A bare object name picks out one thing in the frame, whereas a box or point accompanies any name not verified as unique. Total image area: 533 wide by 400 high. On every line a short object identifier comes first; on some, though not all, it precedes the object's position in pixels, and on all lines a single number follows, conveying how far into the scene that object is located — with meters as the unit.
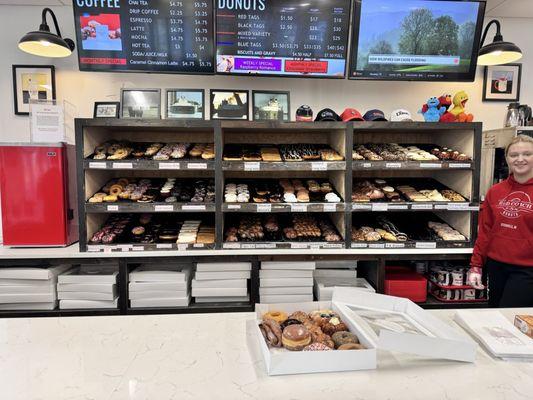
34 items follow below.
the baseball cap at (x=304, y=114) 3.10
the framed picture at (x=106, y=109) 3.30
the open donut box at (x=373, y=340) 1.11
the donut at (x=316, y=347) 1.15
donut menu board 3.02
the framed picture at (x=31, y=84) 3.45
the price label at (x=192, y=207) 2.92
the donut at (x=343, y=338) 1.21
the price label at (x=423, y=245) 3.04
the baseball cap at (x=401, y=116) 3.09
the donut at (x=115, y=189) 3.06
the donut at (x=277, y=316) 1.36
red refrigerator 2.88
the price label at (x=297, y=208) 2.96
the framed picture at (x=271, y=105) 3.46
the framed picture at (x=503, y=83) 3.74
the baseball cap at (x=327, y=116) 3.05
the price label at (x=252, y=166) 2.91
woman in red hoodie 2.26
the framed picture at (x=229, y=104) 3.38
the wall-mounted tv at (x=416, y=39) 3.11
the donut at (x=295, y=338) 1.16
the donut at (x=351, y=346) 1.17
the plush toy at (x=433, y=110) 3.16
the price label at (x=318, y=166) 2.92
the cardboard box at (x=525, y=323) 1.34
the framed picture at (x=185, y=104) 3.29
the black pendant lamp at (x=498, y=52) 2.95
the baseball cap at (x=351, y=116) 3.03
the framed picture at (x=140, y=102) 3.19
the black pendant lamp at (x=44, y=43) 2.73
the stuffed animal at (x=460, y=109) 3.14
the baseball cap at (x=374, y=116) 3.10
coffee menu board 2.96
